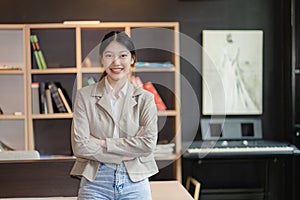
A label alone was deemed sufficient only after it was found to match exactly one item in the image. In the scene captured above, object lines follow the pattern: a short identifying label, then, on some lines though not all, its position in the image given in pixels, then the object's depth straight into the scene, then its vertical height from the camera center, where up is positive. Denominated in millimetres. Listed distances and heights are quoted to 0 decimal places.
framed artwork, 4379 +167
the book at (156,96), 4123 -42
